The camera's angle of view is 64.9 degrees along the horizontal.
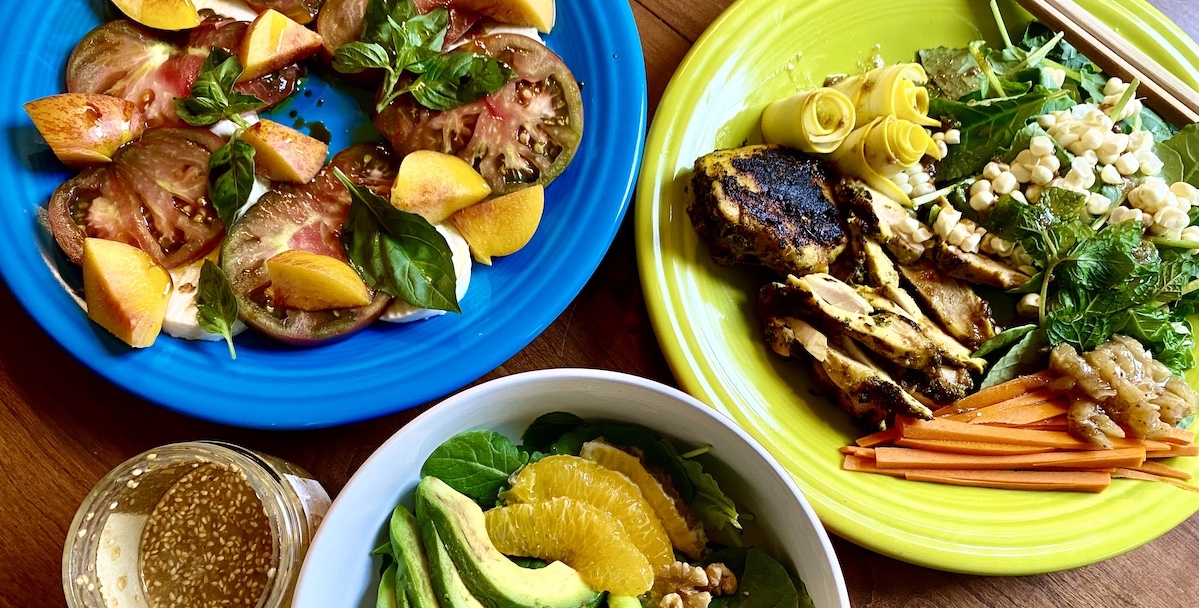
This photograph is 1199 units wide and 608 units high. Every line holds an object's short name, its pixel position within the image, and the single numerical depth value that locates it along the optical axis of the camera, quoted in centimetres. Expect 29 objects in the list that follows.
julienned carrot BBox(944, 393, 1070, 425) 40
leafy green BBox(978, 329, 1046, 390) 41
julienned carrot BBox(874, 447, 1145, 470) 40
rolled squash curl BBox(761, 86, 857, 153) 40
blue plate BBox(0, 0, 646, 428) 35
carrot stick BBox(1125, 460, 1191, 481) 41
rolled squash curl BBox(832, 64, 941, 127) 40
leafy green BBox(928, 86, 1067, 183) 42
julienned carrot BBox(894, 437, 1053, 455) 40
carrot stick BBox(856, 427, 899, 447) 40
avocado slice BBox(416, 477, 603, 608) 29
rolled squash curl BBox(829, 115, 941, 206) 39
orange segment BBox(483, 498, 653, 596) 30
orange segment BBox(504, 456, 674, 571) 31
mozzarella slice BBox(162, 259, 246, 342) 35
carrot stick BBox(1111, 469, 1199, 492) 41
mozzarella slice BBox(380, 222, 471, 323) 37
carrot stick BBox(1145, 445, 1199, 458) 41
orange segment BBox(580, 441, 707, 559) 32
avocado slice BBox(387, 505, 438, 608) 29
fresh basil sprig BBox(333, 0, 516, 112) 36
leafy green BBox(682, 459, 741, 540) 32
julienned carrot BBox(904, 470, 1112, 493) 40
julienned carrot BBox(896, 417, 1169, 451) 40
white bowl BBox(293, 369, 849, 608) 29
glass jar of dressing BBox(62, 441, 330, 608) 34
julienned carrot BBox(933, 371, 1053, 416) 41
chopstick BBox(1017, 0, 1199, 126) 43
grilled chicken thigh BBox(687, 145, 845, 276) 38
